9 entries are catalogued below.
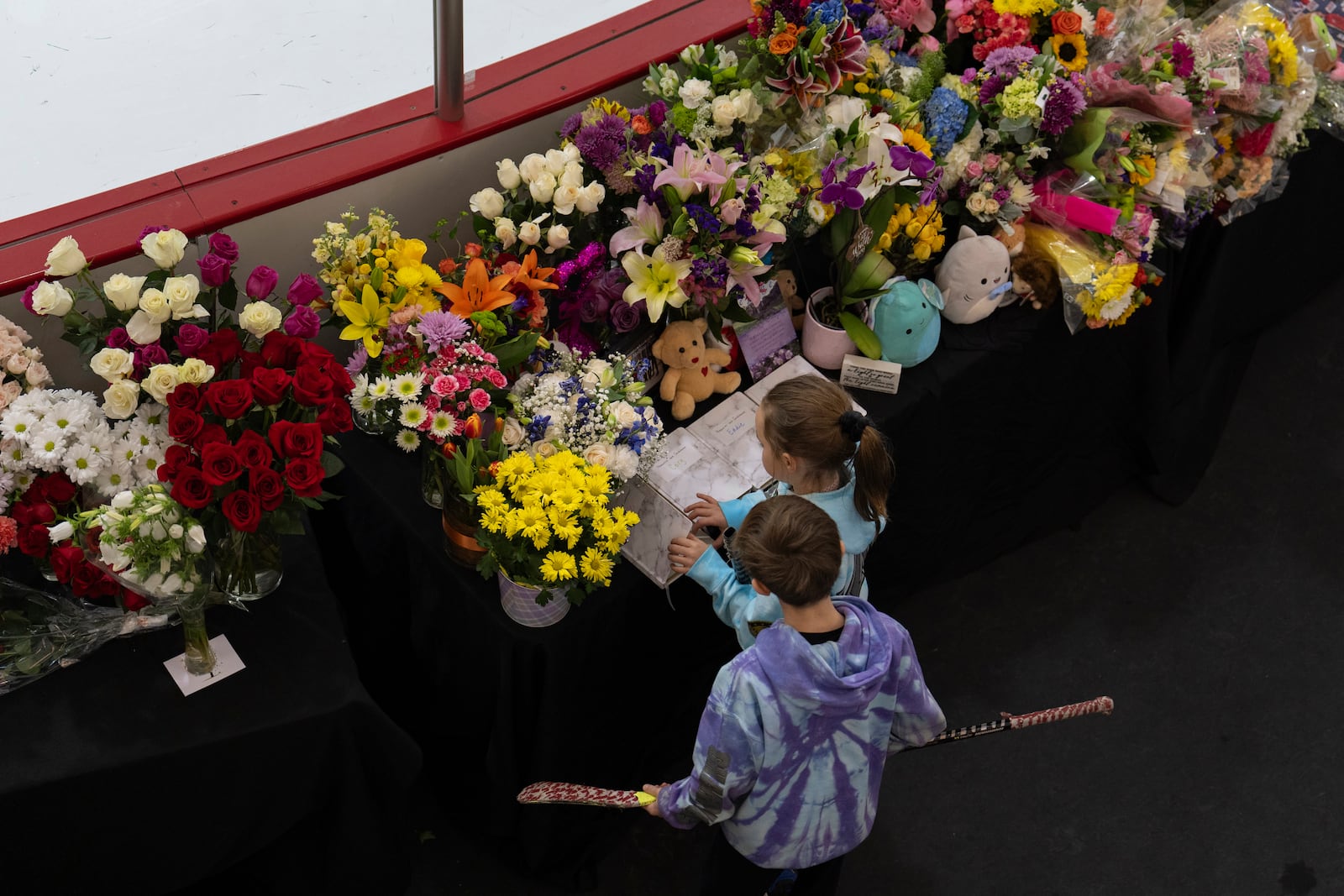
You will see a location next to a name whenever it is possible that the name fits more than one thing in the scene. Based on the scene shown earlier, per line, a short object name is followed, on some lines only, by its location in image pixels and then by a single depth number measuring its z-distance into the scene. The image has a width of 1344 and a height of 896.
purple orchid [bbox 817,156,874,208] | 2.31
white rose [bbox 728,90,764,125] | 2.35
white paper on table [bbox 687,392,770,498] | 2.40
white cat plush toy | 2.65
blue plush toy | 2.56
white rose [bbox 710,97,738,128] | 2.34
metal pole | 2.27
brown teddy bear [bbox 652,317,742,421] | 2.35
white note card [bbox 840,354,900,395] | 2.56
